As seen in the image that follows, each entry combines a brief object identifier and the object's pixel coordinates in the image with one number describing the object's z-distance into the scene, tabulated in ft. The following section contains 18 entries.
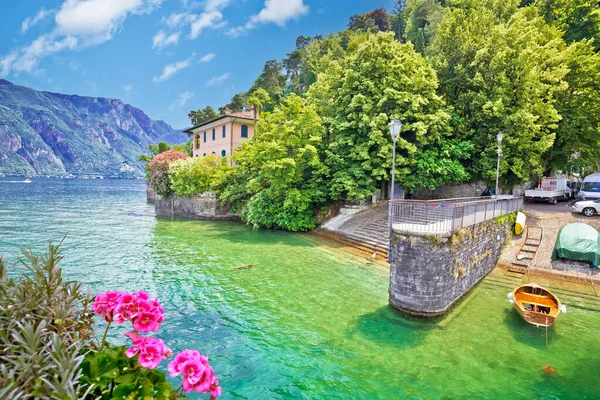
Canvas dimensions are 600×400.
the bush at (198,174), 103.33
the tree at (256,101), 102.86
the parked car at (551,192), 76.72
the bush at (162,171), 121.08
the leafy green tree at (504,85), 66.74
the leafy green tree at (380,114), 68.08
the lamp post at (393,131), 37.40
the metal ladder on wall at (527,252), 47.21
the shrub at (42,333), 7.55
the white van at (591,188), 72.13
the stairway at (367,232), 58.44
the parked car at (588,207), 58.08
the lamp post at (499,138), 57.28
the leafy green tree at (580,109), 71.05
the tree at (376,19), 218.79
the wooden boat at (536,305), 30.07
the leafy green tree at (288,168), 74.33
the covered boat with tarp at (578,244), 43.62
